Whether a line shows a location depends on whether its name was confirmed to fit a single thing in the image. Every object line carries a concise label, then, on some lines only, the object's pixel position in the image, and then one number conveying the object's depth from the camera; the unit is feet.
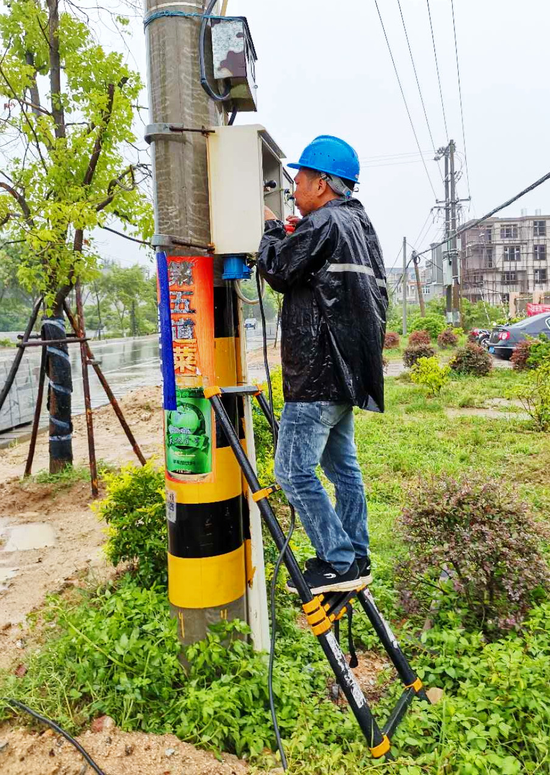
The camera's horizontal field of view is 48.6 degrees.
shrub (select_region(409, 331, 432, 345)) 63.69
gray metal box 8.48
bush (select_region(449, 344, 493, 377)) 47.75
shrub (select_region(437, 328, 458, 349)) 78.43
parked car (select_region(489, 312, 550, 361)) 56.71
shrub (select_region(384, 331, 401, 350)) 86.24
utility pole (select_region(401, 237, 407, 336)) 114.85
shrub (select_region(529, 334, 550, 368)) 44.09
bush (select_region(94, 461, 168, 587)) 10.93
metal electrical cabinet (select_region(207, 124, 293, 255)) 8.45
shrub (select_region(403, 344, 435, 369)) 53.36
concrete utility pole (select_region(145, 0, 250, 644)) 8.70
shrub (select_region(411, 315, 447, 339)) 91.86
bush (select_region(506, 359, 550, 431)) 27.20
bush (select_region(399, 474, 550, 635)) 10.16
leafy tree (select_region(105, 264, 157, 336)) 183.01
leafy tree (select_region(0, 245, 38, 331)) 140.97
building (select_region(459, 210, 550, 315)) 223.71
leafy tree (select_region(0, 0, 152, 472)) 19.19
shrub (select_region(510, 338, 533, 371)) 47.19
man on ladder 7.64
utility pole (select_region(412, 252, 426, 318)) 122.06
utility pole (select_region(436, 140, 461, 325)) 108.63
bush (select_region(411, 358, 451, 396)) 38.89
